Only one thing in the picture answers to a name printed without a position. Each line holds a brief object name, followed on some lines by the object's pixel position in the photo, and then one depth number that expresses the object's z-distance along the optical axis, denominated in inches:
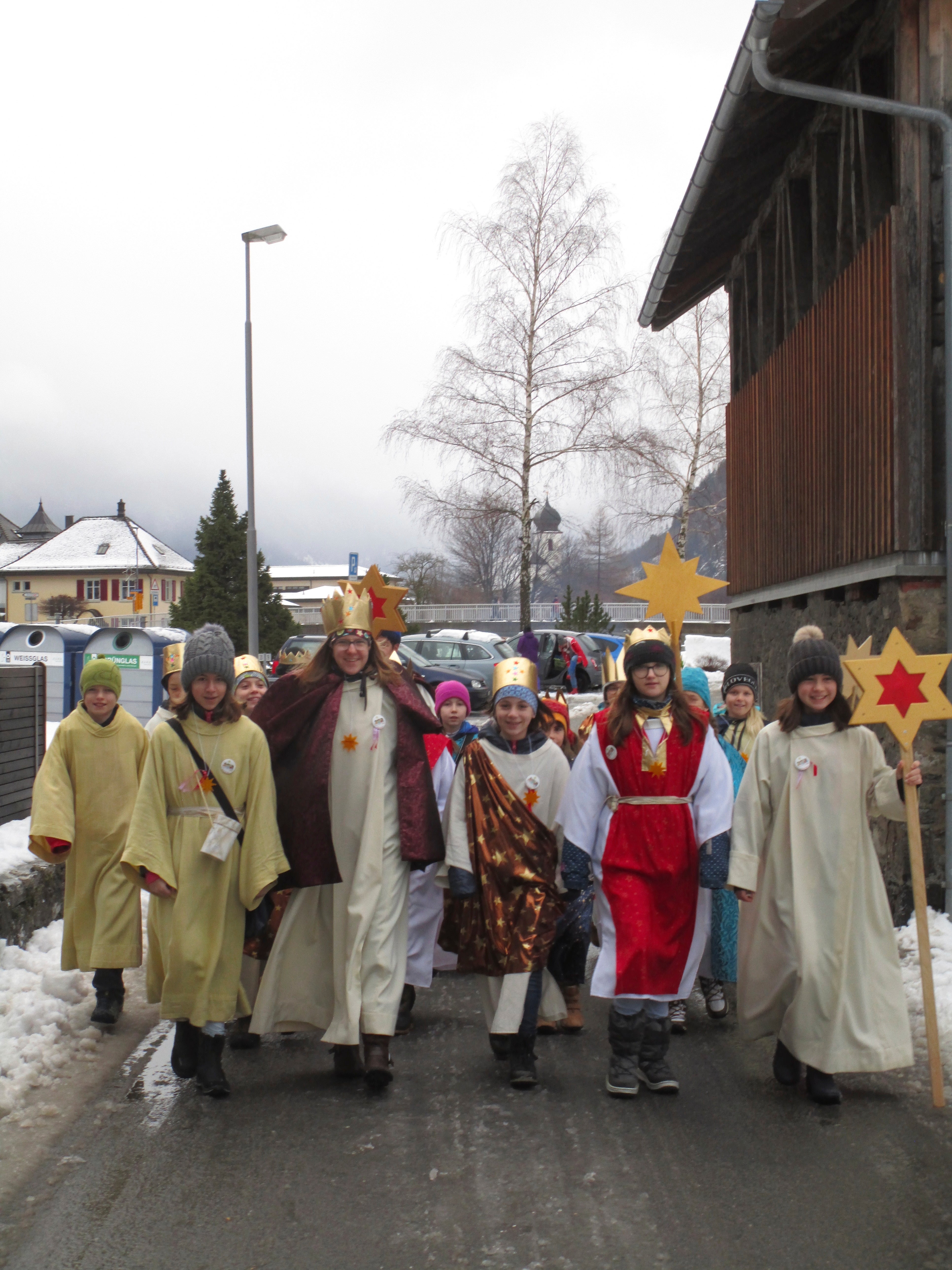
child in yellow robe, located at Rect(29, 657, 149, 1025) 221.6
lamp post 743.1
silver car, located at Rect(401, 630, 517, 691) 994.7
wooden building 296.5
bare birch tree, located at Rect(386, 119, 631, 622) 1113.4
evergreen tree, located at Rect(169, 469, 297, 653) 1429.6
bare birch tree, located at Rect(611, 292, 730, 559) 1249.4
